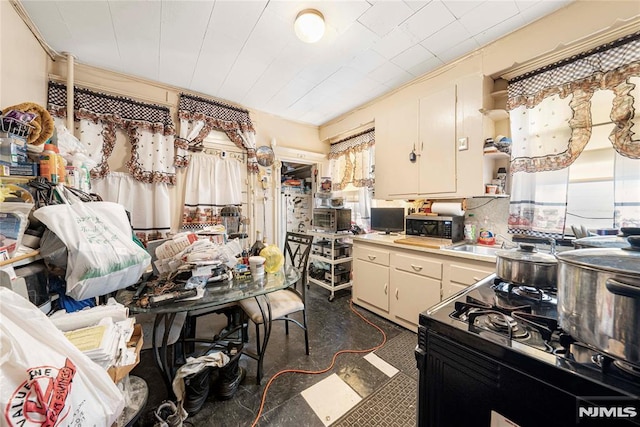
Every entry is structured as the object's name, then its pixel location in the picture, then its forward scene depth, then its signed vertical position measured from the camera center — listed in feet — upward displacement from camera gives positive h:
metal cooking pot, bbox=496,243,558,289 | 2.99 -0.78
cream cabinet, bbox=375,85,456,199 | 7.27 +2.30
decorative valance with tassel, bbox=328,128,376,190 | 10.64 +2.59
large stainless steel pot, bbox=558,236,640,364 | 1.51 -0.65
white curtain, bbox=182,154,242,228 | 9.11 +0.88
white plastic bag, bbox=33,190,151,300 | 2.92 -0.56
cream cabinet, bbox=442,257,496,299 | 5.64 -1.64
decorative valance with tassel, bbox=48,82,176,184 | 7.18 +2.79
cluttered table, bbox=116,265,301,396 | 3.82 -1.68
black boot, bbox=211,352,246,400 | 4.68 -3.67
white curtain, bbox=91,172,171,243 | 7.68 +0.29
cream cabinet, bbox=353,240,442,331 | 6.81 -2.44
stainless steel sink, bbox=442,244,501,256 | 6.56 -1.14
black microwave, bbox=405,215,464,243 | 7.22 -0.54
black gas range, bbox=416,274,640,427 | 1.52 -1.28
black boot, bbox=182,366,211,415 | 4.30 -3.57
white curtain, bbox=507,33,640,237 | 4.72 +2.05
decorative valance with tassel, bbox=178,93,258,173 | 8.82 +3.63
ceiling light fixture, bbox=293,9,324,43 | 5.23 +4.42
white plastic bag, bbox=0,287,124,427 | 1.56 -1.33
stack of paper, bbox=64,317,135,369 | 2.27 -1.45
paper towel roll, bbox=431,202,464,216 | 7.39 +0.10
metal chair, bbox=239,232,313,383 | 5.08 -2.50
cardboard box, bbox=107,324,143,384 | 2.41 -1.81
